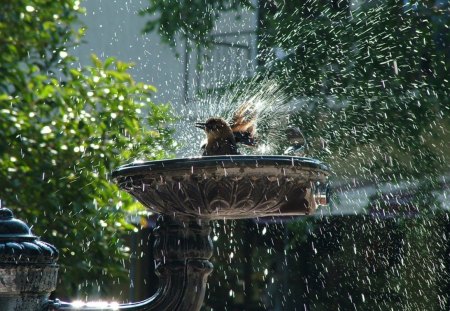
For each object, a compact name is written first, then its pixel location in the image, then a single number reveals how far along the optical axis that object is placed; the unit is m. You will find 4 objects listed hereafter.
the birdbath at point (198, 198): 4.73
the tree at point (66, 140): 10.16
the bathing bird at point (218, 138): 5.51
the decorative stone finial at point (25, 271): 4.46
